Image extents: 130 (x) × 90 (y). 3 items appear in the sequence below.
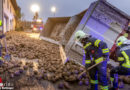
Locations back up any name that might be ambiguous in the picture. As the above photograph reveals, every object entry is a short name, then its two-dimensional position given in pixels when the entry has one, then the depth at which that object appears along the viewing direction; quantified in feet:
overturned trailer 14.75
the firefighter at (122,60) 10.10
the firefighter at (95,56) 9.95
